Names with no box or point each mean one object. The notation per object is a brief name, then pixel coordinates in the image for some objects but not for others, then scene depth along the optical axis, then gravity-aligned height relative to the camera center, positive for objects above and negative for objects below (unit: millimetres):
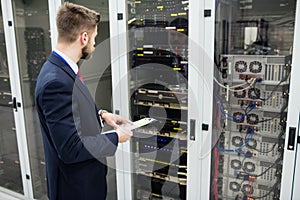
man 1218 -341
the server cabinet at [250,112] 1778 -463
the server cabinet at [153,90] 2002 -346
